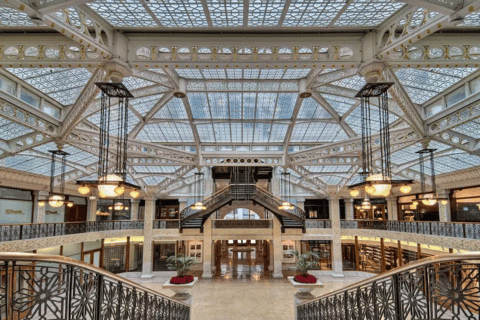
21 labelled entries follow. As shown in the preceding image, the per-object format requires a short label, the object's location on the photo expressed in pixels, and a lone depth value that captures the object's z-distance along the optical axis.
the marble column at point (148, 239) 23.02
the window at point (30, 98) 10.12
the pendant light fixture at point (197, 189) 26.22
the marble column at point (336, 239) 23.02
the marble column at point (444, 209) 18.16
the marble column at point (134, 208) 27.06
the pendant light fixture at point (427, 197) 11.42
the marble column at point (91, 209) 23.90
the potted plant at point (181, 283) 12.76
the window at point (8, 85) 9.23
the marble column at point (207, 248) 22.23
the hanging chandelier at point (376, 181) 6.29
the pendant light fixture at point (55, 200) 13.26
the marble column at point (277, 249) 22.30
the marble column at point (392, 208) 24.47
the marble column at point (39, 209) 18.31
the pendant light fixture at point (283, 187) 26.78
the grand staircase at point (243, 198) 19.98
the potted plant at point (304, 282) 12.16
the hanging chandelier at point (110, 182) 6.29
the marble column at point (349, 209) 26.74
